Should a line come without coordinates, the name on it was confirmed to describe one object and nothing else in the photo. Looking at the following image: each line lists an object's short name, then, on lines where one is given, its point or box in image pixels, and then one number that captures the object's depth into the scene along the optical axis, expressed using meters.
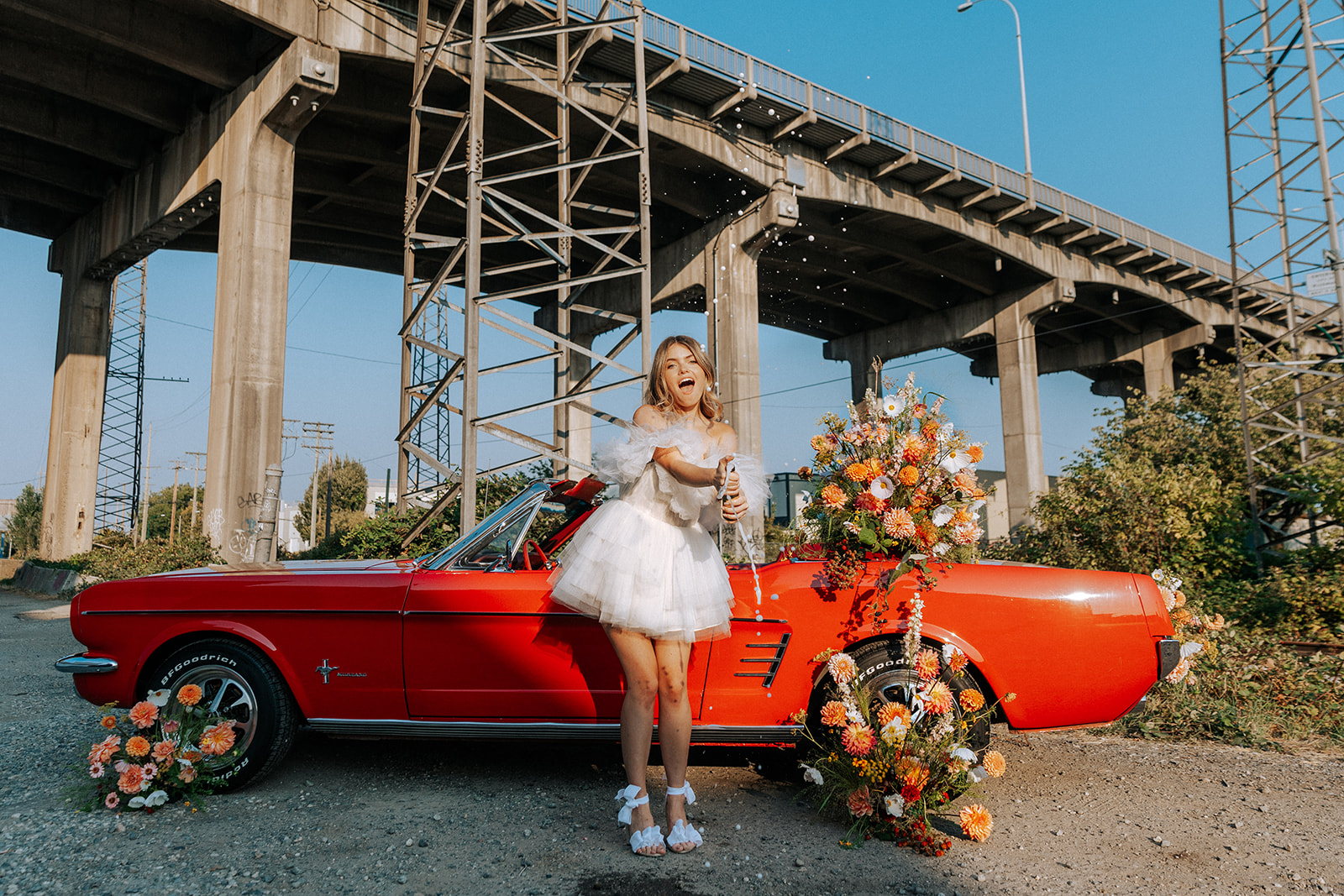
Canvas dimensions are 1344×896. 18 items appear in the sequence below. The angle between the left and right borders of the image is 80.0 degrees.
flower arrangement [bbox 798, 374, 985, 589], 3.53
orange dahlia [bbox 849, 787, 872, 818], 3.14
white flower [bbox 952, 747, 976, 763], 3.06
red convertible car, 3.49
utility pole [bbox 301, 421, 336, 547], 52.81
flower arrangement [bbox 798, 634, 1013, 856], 3.07
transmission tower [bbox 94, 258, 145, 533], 28.03
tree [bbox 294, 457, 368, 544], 56.98
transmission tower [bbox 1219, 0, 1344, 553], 9.47
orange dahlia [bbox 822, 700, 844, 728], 3.16
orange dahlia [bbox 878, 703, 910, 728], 3.13
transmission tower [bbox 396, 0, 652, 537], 10.03
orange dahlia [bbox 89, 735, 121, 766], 3.41
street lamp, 24.08
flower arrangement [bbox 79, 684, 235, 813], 3.38
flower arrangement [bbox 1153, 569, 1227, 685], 3.58
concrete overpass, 14.70
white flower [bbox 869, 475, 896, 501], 3.52
